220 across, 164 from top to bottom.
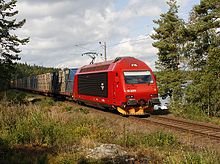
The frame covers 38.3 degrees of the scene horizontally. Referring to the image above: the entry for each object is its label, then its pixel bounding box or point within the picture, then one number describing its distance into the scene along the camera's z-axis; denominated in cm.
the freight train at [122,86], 1778
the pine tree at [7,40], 3077
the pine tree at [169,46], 3862
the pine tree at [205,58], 1859
